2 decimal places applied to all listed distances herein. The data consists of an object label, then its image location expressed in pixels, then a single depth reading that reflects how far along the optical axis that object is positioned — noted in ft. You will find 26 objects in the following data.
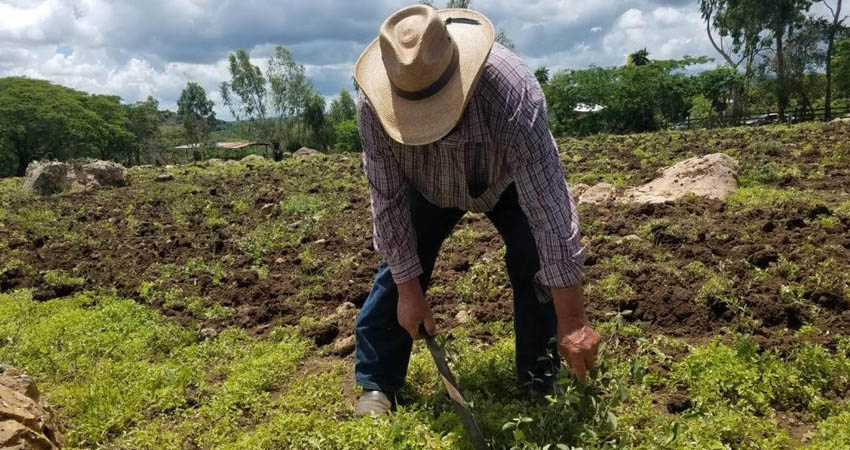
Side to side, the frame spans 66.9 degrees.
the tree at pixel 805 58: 111.04
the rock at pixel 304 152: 100.58
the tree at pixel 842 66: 117.39
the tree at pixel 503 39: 125.27
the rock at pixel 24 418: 9.61
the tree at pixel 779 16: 117.50
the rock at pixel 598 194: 27.63
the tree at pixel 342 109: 230.07
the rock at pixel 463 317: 15.55
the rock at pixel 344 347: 14.60
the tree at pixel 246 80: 172.35
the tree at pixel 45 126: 149.69
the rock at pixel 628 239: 19.79
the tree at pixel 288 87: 171.01
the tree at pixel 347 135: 187.27
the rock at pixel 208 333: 16.40
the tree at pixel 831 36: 108.88
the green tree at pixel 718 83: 126.62
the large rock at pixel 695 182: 26.08
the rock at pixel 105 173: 53.47
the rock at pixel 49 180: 50.49
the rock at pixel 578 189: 29.50
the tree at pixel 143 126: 205.35
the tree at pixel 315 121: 180.55
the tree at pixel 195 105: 236.36
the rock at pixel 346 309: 17.03
